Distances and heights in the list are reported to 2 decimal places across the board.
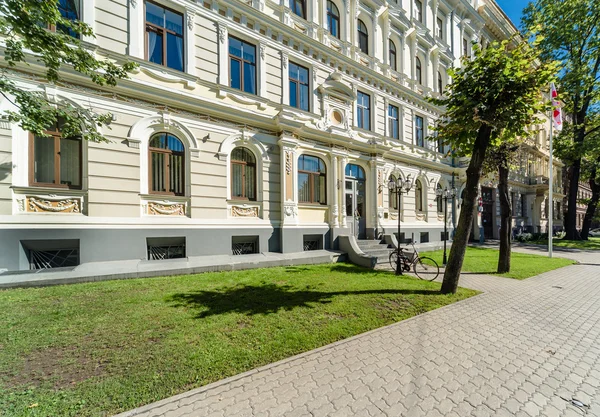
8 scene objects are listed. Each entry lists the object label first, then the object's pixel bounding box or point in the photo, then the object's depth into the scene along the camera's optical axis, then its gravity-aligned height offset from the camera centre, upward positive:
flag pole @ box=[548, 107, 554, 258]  13.79 -1.27
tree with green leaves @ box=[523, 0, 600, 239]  20.12 +13.29
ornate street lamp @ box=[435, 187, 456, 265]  12.45 +0.73
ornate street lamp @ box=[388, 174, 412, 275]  10.13 +0.91
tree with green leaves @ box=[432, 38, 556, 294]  5.80 +2.53
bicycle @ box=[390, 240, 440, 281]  8.73 -2.07
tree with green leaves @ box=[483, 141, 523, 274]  9.40 +0.45
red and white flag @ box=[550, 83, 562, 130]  13.18 +4.73
